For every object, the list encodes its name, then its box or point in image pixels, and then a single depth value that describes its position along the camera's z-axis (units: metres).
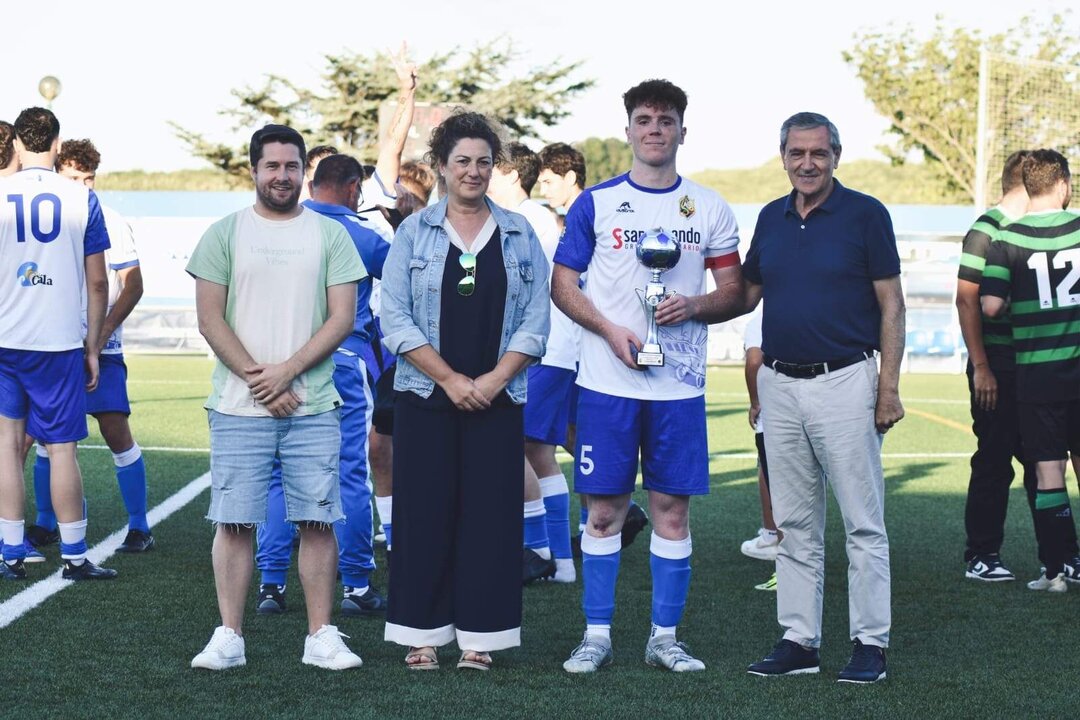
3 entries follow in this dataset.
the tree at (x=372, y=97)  39.88
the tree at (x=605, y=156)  61.56
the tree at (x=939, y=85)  40.53
